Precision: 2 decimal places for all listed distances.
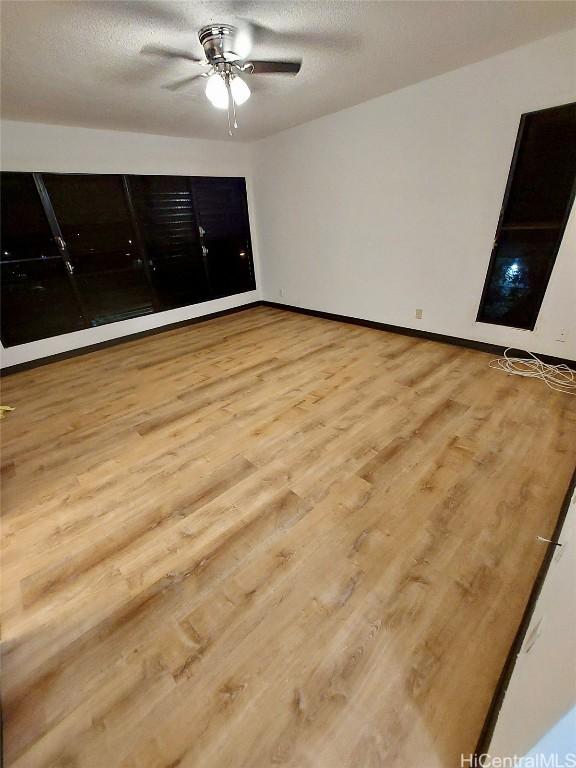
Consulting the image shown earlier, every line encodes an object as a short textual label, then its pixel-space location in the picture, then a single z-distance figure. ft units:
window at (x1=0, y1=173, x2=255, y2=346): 11.09
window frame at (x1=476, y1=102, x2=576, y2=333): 7.94
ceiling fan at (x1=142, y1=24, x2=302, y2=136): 5.89
